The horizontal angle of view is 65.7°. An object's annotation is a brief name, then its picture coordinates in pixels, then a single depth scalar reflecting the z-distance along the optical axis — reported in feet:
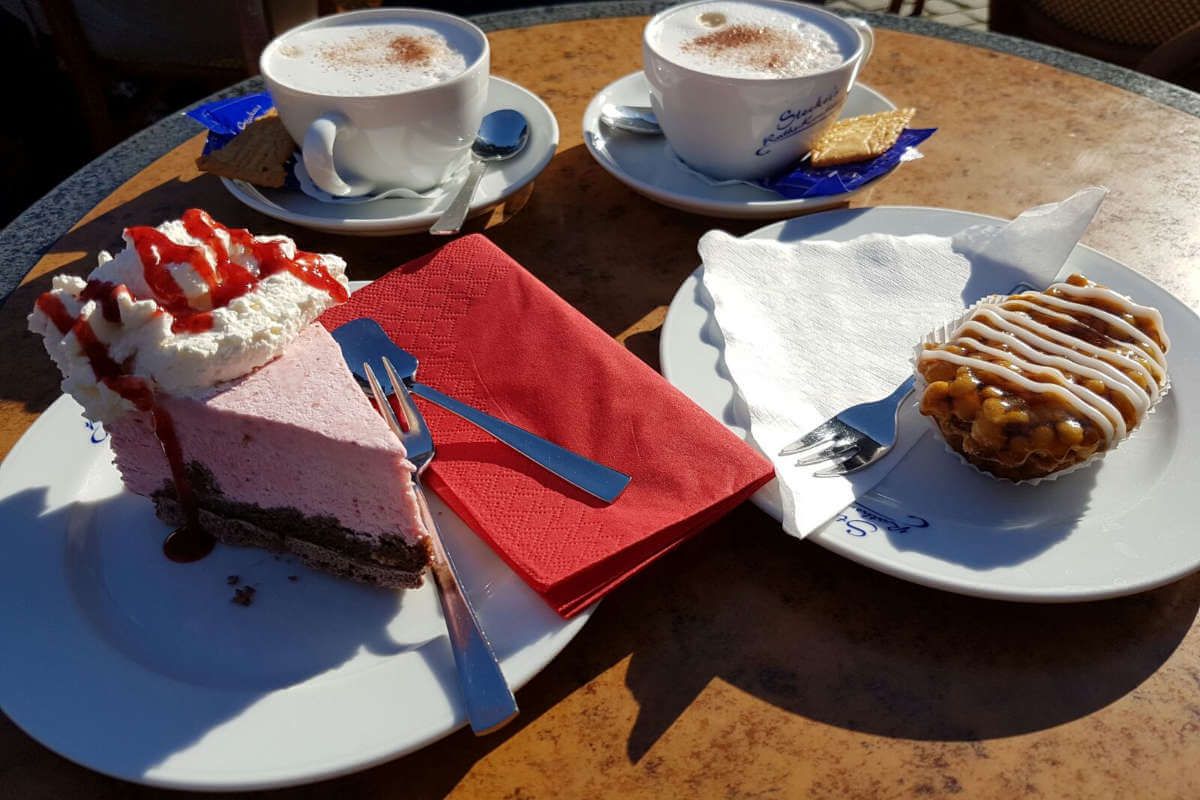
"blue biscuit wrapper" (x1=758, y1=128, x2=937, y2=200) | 1.40
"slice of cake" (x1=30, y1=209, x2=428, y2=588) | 0.94
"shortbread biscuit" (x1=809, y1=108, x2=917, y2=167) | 1.44
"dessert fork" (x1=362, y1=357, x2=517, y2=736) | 0.76
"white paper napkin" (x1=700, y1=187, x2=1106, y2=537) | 1.09
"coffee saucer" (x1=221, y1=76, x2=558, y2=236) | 1.33
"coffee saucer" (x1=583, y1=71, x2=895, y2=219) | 1.38
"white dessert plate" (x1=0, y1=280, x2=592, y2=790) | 0.74
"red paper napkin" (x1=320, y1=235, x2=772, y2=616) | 0.89
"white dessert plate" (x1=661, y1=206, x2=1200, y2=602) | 0.86
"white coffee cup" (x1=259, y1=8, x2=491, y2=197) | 1.30
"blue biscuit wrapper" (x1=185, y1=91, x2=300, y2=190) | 1.48
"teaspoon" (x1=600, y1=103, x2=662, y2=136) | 1.59
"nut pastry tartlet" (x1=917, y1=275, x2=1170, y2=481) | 0.97
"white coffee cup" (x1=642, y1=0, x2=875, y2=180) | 1.37
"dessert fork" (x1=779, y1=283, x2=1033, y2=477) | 0.99
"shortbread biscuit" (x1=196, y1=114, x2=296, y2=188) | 1.38
